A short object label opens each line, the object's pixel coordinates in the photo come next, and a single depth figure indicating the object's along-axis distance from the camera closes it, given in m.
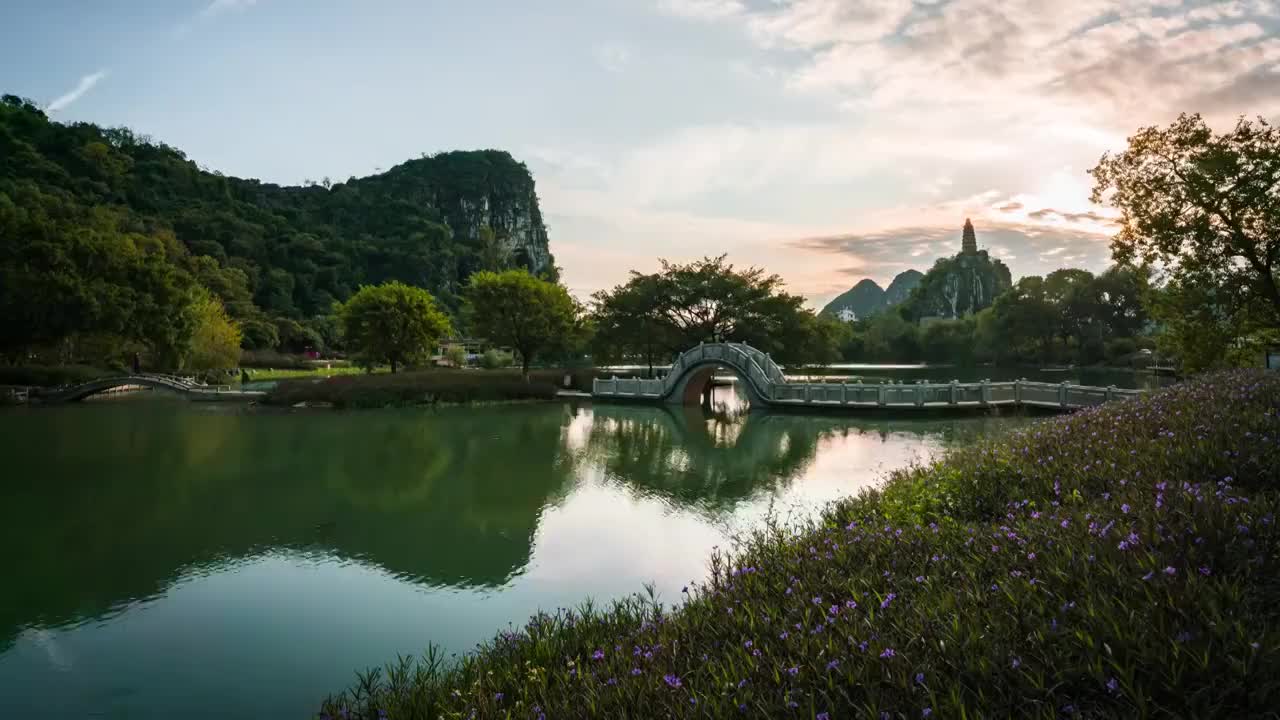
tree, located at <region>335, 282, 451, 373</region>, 40.81
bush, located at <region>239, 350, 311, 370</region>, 62.38
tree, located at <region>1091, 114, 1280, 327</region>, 19.12
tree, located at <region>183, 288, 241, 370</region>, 48.78
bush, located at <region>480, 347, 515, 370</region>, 63.50
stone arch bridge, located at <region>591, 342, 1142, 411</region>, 26.86
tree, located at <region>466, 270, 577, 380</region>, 42.03
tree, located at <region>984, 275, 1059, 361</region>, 73.19
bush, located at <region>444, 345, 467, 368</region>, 69.07
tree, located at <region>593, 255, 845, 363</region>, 40.41
